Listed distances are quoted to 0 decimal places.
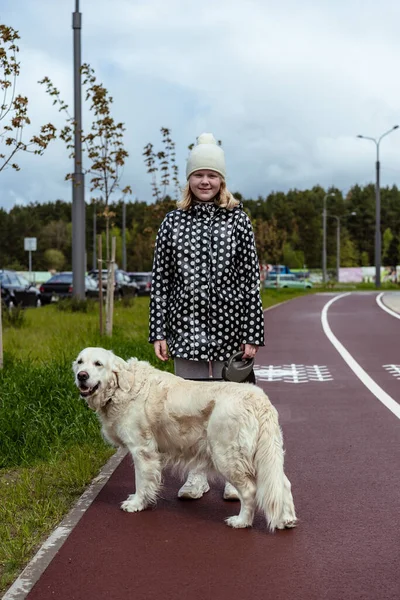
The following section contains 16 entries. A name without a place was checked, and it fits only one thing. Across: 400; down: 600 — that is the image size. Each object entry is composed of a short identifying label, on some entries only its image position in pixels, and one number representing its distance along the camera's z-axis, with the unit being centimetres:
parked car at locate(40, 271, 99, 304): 3567
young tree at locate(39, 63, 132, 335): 1703
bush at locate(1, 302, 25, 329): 1950
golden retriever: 467
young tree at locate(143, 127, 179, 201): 2508
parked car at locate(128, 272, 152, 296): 4712
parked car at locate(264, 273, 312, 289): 7344
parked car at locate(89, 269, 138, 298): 3729
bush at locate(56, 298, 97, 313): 2386
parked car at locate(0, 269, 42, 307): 3058
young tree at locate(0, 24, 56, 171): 1005
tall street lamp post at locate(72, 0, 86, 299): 2083
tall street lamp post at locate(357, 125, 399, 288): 6334
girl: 539
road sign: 3809
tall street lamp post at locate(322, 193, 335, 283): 7588
